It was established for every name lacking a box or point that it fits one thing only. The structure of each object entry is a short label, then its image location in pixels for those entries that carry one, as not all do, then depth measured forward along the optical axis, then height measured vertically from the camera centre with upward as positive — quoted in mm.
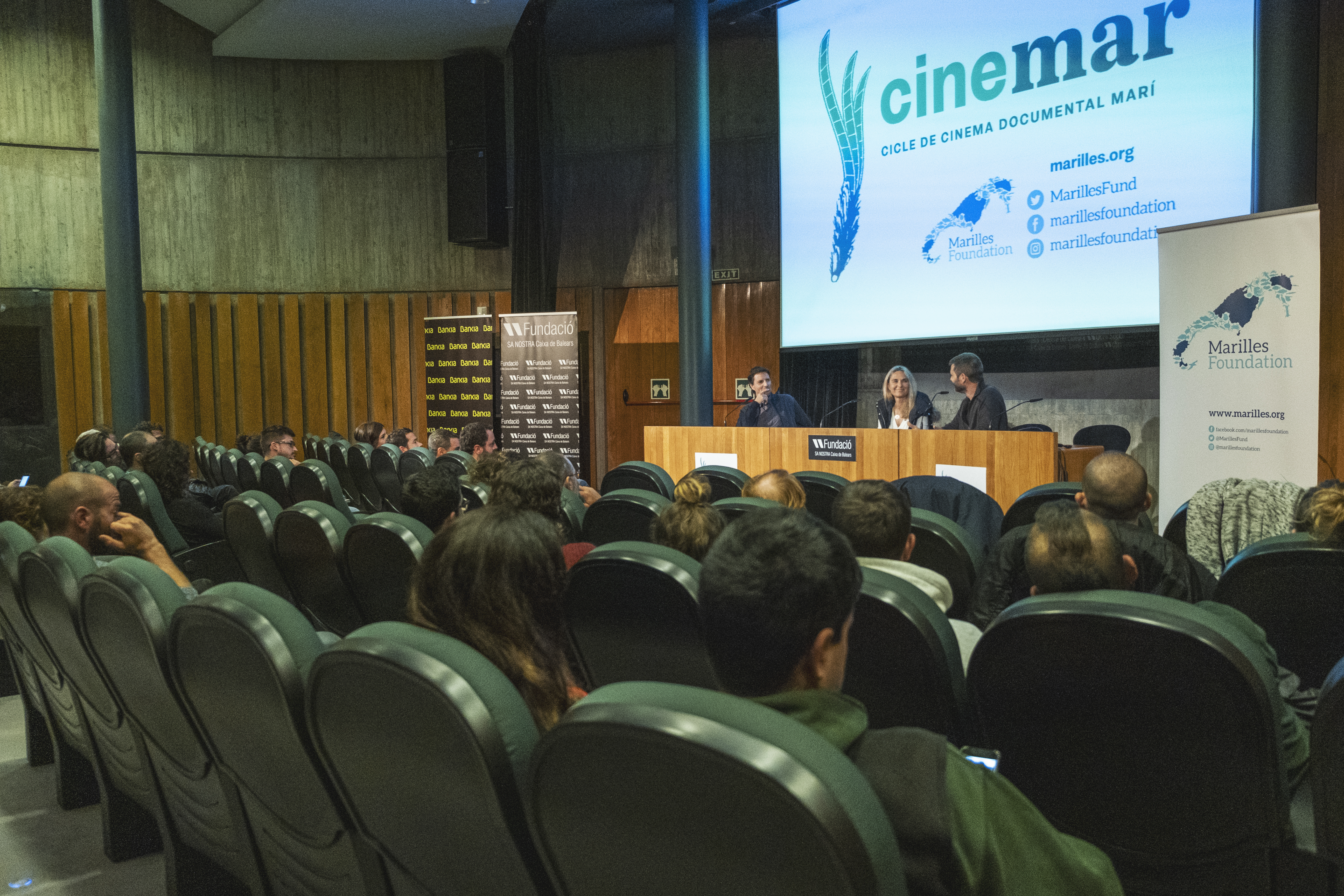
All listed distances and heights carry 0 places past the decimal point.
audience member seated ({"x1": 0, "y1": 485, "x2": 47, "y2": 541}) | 2992 -308
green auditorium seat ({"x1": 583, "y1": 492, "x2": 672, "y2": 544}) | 3266 -408
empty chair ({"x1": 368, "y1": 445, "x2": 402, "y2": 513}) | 6777 -504
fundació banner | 9672 +177
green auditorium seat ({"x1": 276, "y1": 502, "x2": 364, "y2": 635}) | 3025 -515
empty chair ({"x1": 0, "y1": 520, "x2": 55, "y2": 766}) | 2416 -719
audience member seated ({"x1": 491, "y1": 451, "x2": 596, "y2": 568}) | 2988 -273
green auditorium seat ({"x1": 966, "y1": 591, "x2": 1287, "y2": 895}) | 1297 -500
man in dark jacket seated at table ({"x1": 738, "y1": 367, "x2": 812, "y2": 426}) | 7203 -83
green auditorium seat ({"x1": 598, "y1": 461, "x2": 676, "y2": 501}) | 4473 -383
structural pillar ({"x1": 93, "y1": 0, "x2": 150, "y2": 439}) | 9227 +1890
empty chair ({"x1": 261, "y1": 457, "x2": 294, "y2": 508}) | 5754 -460
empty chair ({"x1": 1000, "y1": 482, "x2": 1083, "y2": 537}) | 3328 -381
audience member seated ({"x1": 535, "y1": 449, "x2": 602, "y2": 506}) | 3951 -375
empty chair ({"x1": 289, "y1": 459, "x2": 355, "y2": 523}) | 4988 -428
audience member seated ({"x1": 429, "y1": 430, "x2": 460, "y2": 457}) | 8469 -353
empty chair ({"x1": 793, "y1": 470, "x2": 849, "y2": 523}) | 3859 -385
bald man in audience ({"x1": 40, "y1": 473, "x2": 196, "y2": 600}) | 2816 -330
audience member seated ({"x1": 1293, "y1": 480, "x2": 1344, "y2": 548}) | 2088 -284
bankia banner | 10625 +356
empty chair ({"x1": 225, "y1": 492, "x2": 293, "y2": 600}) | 3355 -473
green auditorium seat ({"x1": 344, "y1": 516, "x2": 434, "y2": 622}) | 2613 -452
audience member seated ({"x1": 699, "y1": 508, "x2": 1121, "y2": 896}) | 875 -317
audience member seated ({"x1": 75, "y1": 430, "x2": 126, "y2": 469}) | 6633 -282
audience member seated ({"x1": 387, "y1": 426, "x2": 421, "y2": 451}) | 8523 -323
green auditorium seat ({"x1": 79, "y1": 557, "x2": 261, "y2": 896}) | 1655 -591
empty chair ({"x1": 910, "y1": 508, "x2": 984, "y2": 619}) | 2705 -452
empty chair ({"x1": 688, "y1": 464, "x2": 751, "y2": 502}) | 4410 -390
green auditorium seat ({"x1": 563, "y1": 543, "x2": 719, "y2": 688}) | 1808 -427
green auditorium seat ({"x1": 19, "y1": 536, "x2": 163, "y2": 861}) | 2023 -739
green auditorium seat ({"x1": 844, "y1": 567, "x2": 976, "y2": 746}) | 1524 -435
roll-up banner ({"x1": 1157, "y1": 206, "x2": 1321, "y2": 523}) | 4184 +177
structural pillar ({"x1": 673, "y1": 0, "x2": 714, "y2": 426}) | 8812 +1797
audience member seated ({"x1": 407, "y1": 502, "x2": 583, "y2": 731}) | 1454 -311
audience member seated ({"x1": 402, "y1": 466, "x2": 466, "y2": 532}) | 3084 -303
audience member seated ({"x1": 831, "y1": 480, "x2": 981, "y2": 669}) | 2303 -302
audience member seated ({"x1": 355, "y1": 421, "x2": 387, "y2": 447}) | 8797 -283
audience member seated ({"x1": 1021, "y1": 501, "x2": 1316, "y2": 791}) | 1672 -313
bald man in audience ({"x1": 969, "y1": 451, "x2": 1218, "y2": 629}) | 2432 -424
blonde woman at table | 6145 -69
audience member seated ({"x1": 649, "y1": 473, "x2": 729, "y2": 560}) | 2379 -325
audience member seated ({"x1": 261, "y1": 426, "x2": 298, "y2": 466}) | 7695 -306
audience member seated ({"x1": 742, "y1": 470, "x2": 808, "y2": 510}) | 3168 -310
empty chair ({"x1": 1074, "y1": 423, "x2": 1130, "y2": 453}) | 6840 -336
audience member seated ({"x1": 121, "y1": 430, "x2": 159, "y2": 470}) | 5578 -237
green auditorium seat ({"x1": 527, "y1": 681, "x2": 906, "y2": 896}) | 734 -331
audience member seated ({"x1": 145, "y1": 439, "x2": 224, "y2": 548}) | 4324 -427
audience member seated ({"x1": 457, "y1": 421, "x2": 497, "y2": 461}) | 7566 -290
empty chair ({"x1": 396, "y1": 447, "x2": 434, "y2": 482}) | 6078 -377
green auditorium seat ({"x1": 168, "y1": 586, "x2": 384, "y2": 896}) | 1330 -463
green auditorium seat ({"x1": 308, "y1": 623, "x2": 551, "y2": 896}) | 1024 -396
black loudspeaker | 10859 +2940
